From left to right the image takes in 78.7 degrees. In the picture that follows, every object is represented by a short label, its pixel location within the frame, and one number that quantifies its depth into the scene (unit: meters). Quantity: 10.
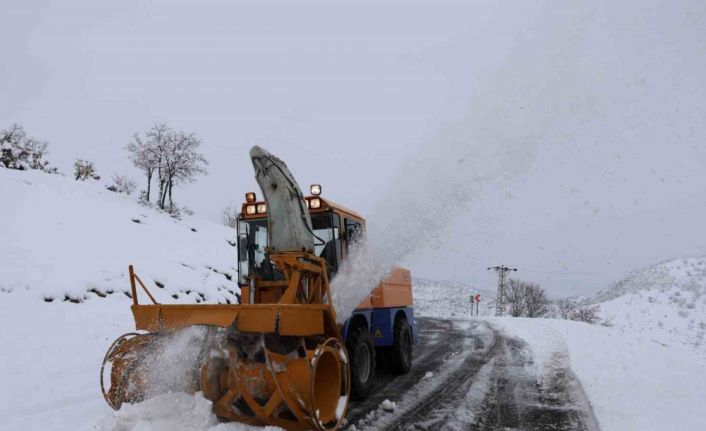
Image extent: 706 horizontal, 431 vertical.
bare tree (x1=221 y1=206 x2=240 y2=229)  47.34
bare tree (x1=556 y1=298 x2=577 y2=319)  51.03
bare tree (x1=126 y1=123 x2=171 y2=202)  28.36
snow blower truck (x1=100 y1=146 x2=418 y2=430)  4.10
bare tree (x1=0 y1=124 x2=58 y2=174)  22.91
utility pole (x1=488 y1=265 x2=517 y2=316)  39.99
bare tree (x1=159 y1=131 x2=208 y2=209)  27.94
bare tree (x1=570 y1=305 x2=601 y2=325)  35.78
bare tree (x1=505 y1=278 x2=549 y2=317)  53.75
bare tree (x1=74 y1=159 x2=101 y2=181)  27.78
